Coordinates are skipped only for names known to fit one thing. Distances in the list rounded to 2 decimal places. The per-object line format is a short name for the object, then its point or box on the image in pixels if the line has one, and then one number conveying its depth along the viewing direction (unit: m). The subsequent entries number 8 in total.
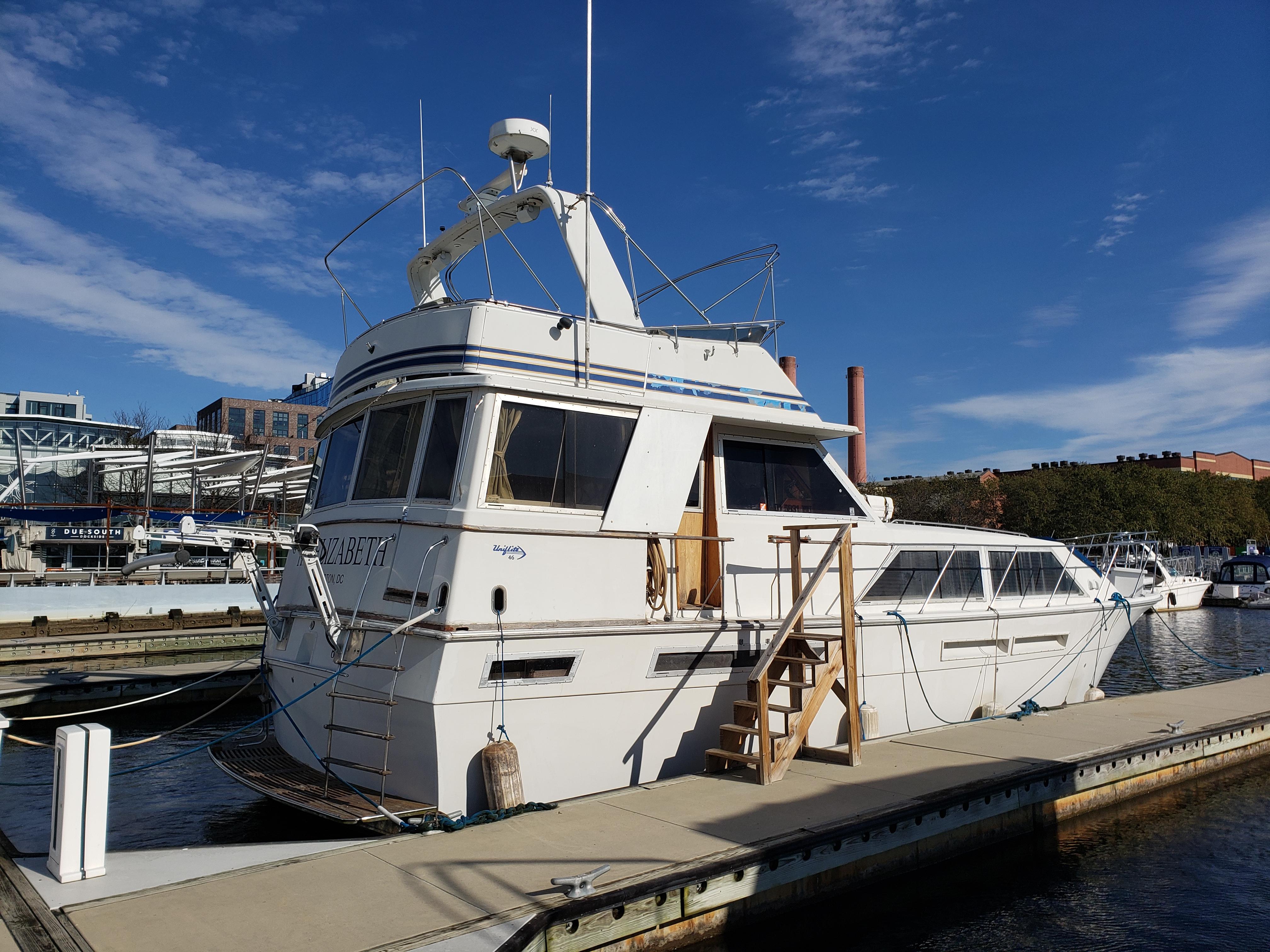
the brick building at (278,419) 70.94
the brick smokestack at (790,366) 15.25
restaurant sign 27.72
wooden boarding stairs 7.36
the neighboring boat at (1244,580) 39.22
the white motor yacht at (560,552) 6.56
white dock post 4.94
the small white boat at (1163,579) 28.42
